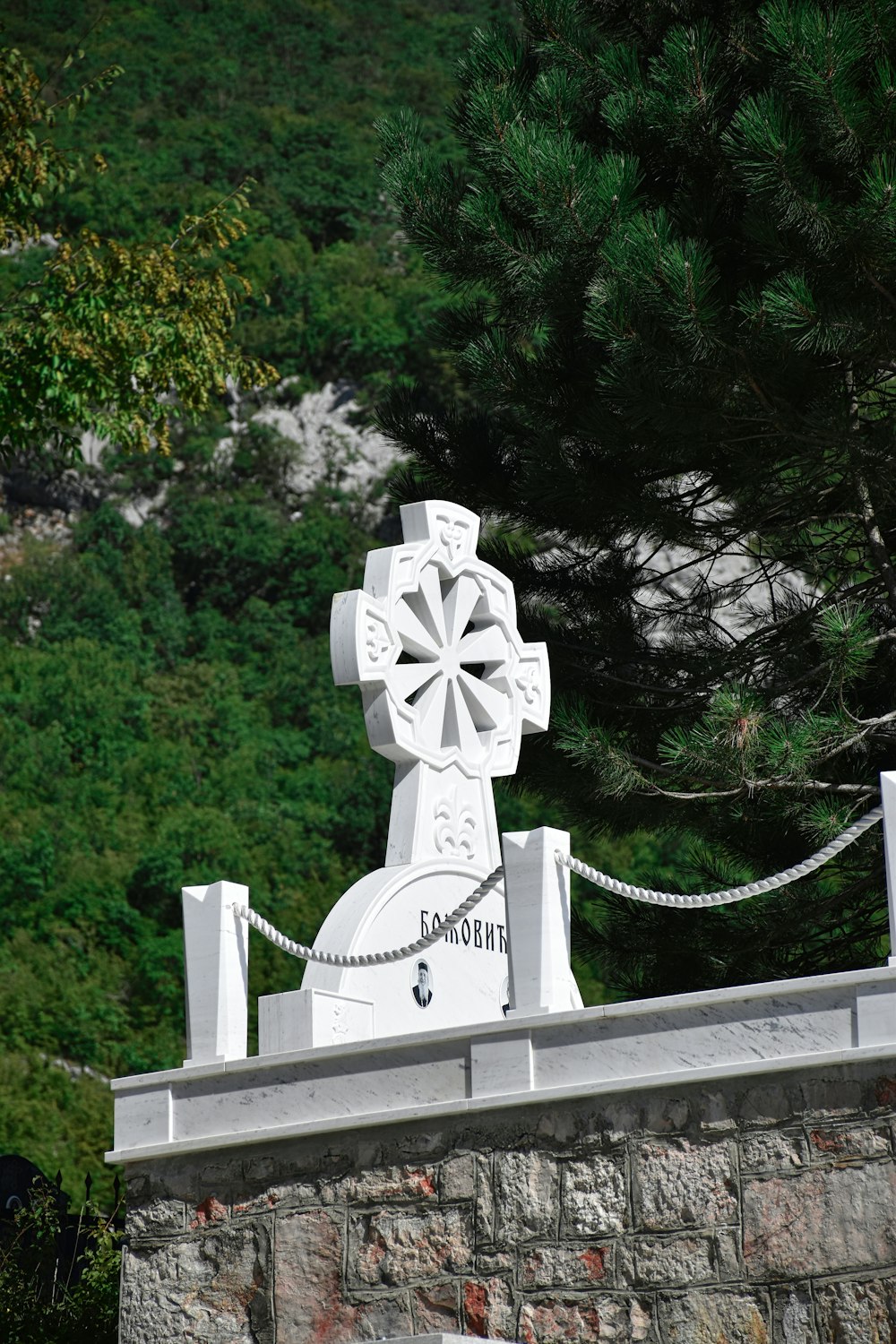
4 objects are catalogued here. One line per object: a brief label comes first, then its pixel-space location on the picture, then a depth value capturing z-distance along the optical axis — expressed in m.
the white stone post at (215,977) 11.46
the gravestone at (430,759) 12.04
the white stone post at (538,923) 10.51
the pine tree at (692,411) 14.52
